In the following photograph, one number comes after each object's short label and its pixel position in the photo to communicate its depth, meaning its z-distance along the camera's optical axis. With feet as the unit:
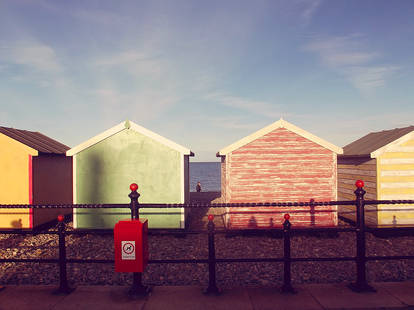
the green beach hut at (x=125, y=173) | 31.91
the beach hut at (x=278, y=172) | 30.81
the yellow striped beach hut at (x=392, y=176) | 29.94
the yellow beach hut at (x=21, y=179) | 32.14
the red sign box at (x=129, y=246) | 12.10
